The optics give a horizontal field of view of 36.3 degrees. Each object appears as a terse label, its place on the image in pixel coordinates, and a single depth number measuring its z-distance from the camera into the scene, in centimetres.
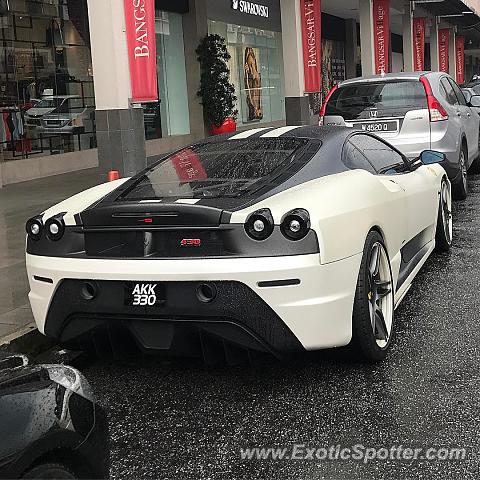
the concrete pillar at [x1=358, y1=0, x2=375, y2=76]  2128
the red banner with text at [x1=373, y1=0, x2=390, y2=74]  2159
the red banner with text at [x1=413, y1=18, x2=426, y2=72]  2688
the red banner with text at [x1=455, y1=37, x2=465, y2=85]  4200
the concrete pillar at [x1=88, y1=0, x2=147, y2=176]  943
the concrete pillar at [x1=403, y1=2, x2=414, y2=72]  2678
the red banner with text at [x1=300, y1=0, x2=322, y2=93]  1608
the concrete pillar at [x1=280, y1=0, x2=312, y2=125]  1589
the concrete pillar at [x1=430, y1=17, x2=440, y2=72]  3284
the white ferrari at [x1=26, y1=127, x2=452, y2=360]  364
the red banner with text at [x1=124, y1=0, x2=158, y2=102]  932
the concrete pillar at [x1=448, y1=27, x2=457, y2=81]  3911
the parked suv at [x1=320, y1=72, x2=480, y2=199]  884
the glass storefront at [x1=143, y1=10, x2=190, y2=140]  1875
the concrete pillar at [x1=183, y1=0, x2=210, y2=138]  1966
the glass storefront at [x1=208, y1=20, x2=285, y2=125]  2294
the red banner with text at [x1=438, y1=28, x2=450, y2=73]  3381
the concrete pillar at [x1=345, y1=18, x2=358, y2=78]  3278
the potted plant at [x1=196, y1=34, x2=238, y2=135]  1958
